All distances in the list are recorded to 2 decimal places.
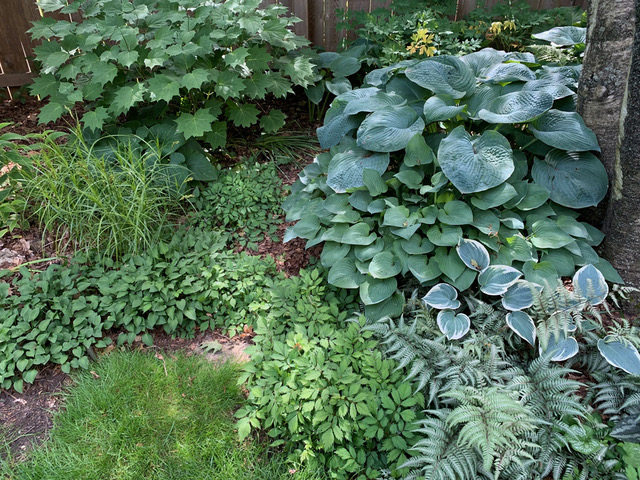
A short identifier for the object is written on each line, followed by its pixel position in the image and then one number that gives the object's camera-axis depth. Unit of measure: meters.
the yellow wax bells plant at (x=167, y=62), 2.78
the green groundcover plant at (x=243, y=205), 2.88
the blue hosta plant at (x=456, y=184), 2.12
